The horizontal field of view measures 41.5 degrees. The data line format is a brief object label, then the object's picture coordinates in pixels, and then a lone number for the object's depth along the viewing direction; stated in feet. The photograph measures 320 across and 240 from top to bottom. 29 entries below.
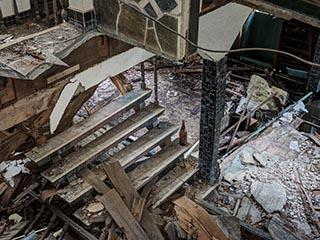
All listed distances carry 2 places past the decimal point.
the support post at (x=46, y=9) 15.75
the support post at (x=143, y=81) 21.64
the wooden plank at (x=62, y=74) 14.65
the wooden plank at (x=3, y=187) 20.86
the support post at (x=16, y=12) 16.59
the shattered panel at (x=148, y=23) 12.16
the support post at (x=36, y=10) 16.81
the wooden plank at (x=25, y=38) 13.98
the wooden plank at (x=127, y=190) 18.31
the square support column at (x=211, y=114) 18.70
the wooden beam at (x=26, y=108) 14.00
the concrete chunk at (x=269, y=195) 21.53
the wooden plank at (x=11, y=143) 16.72
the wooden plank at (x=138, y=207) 18.58
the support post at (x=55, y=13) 15.43
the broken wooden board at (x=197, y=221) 18.38
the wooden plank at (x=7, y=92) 13.53
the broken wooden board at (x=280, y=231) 19.11
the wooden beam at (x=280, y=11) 10.07
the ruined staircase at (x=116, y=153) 18.78
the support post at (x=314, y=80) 31.53
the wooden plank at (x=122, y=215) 17.90
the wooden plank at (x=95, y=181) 19.04
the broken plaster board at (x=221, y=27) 14.36
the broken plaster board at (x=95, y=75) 15.61
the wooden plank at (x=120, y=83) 22.56
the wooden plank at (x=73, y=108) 18.67
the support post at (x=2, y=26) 16.02
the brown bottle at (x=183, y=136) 22.12
